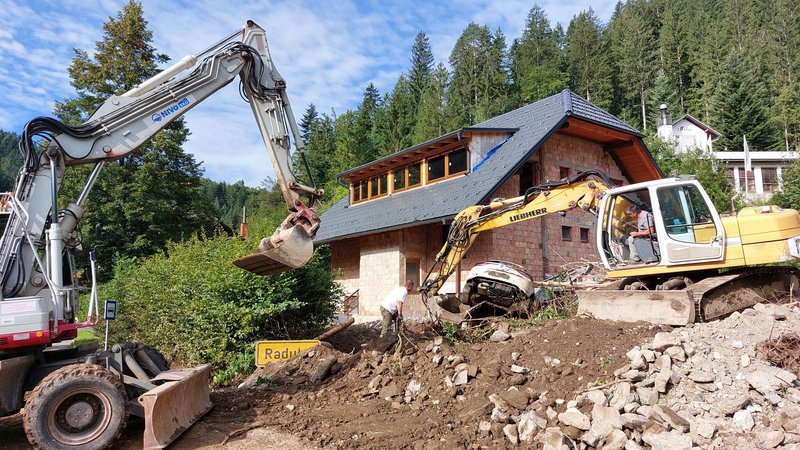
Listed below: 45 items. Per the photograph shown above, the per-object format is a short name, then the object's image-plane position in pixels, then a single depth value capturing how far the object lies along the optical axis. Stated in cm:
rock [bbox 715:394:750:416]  602
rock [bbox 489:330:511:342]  1020
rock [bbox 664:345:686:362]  700
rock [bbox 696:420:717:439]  576
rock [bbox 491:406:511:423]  674
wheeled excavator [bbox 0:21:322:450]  655
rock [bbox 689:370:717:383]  653
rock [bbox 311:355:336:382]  933
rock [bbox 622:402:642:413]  627
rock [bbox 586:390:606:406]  654
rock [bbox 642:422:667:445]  585
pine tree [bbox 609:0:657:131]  6378
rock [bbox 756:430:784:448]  550
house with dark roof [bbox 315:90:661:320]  1672
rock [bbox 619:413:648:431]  604
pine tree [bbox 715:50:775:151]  5034
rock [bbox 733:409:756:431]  582
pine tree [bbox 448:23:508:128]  5578
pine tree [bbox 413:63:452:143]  5138
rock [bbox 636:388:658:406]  638
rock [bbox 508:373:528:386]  774
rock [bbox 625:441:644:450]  576
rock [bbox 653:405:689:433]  589
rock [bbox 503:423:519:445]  637
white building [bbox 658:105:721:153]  5069
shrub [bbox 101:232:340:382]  1129
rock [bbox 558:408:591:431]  624
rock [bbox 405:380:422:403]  816
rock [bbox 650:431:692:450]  562
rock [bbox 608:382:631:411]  638
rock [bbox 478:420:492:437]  656
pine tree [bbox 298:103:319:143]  6675
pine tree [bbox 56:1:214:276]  2756
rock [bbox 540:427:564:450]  600
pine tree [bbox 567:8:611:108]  6181
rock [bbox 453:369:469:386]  807
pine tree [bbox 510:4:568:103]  5856
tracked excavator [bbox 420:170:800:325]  851
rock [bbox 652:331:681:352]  726
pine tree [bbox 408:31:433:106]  7456
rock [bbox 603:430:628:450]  586
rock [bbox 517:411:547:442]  634
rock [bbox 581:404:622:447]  605
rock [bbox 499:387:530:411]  700
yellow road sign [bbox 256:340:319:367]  1028
